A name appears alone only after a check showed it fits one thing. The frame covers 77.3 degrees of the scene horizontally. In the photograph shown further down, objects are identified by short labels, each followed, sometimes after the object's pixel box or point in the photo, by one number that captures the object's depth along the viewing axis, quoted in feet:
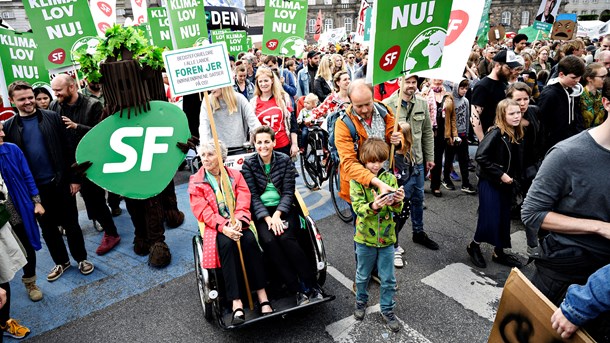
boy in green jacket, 9.78
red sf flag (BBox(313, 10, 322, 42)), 63.36
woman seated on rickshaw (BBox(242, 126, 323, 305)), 10.46
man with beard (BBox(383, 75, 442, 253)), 13.87
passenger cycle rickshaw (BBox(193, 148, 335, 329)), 9.92
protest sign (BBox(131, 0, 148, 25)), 27.14
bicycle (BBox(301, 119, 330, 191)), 19.95
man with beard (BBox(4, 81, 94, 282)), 12.80
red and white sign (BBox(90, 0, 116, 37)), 22.71
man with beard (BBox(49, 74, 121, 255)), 14.43
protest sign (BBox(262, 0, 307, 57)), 24.90
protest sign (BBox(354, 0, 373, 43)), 30.96
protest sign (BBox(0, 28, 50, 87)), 14.44
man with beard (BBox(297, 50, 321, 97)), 30.62
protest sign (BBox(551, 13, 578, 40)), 33.81
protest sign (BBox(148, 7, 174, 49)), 22.82
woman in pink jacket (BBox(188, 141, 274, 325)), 10.01
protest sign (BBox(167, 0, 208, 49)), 13.07
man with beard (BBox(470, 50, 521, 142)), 16.99
